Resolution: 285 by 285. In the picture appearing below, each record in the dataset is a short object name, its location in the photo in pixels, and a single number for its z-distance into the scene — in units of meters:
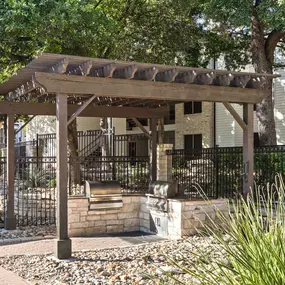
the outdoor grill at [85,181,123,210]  9.41
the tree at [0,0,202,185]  11.39
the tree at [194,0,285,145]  13.39
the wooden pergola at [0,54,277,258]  7.33
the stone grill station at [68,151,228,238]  8.94
